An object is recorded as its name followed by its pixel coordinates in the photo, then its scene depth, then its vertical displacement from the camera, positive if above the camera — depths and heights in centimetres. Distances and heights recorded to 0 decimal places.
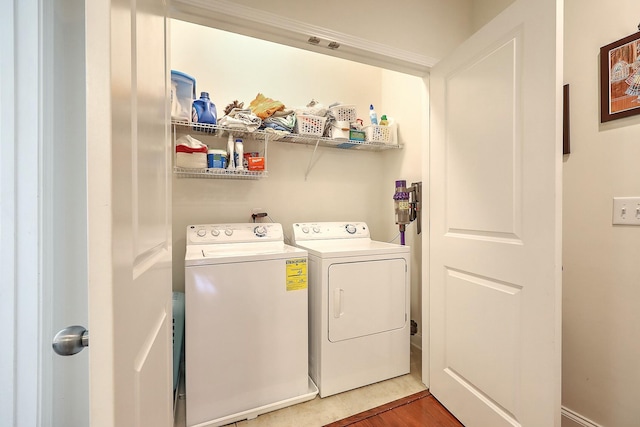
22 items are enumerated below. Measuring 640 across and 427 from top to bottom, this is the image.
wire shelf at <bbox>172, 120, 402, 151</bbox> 175 +58
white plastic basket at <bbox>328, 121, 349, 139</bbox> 212 +67
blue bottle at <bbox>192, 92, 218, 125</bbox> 172 +67
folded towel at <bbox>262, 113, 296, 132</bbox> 191 +66
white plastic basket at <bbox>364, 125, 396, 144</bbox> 225 +69
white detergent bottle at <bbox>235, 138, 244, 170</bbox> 184 +40
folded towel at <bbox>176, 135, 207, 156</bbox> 167 +43
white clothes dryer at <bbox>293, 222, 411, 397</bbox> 165 -69
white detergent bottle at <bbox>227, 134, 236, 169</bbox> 182 +41
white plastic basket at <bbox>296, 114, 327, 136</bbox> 197 +67
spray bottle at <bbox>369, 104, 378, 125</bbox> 235 +86
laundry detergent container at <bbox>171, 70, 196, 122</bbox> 162 +75
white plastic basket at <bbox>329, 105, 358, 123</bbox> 216 +83
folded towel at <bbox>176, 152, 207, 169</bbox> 167 +33
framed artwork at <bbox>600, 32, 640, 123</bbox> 113 +61
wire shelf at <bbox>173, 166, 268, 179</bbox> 174 +28
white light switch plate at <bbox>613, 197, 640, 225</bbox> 113 +1
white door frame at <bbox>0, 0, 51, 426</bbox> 58 +2
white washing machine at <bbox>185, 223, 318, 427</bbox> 139 -69
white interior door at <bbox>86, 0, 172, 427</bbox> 35 +0
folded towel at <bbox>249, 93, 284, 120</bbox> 188 +78
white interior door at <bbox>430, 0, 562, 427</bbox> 103 -5
